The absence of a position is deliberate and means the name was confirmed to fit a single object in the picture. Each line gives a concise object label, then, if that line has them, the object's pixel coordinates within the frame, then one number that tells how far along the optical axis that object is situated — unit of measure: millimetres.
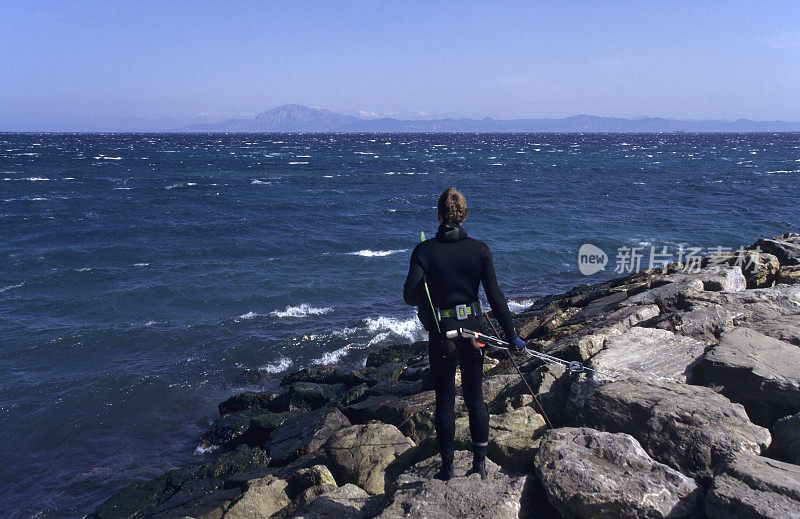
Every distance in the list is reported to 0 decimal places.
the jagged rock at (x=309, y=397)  9836
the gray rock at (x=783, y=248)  12925
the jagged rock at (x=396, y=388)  8266
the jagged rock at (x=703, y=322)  7094
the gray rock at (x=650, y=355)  5911
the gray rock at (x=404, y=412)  6012
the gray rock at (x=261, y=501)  5434
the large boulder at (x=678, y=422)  4281
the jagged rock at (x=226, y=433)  9398
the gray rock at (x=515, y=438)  4668
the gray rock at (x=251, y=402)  10357
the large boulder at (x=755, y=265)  10883
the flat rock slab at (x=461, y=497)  3854
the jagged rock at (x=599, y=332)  6742
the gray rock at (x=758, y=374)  5027
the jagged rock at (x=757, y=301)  7760
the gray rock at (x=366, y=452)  5258
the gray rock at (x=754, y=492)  3389
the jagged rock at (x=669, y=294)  8742
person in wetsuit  4023
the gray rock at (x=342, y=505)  4445
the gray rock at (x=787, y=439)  4402
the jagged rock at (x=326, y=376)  10898
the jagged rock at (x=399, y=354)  12375
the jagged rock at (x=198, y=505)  5781
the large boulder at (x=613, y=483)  3717
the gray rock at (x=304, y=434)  7109
